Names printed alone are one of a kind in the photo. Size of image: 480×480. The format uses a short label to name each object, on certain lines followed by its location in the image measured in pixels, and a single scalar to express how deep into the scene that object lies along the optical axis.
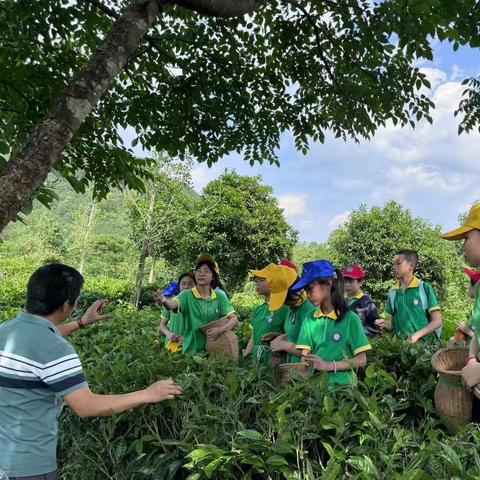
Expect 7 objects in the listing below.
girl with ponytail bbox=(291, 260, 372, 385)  3.11
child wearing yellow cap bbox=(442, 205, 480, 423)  2.51
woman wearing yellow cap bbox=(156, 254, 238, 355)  4.71
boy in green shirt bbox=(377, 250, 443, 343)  4.73
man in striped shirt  1.93
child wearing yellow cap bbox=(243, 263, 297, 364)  3.94
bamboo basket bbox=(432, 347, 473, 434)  2.60
